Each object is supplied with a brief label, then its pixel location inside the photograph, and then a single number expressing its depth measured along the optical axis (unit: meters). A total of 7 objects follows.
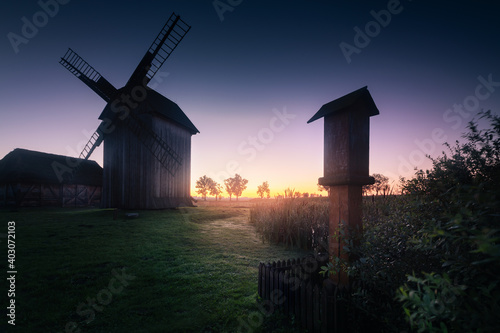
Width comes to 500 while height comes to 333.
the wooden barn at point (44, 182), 21.62
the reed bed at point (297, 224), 7.59
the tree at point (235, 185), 95.31
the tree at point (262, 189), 100.01
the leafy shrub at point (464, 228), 1.22
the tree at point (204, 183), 85.86
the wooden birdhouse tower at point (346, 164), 3.15
